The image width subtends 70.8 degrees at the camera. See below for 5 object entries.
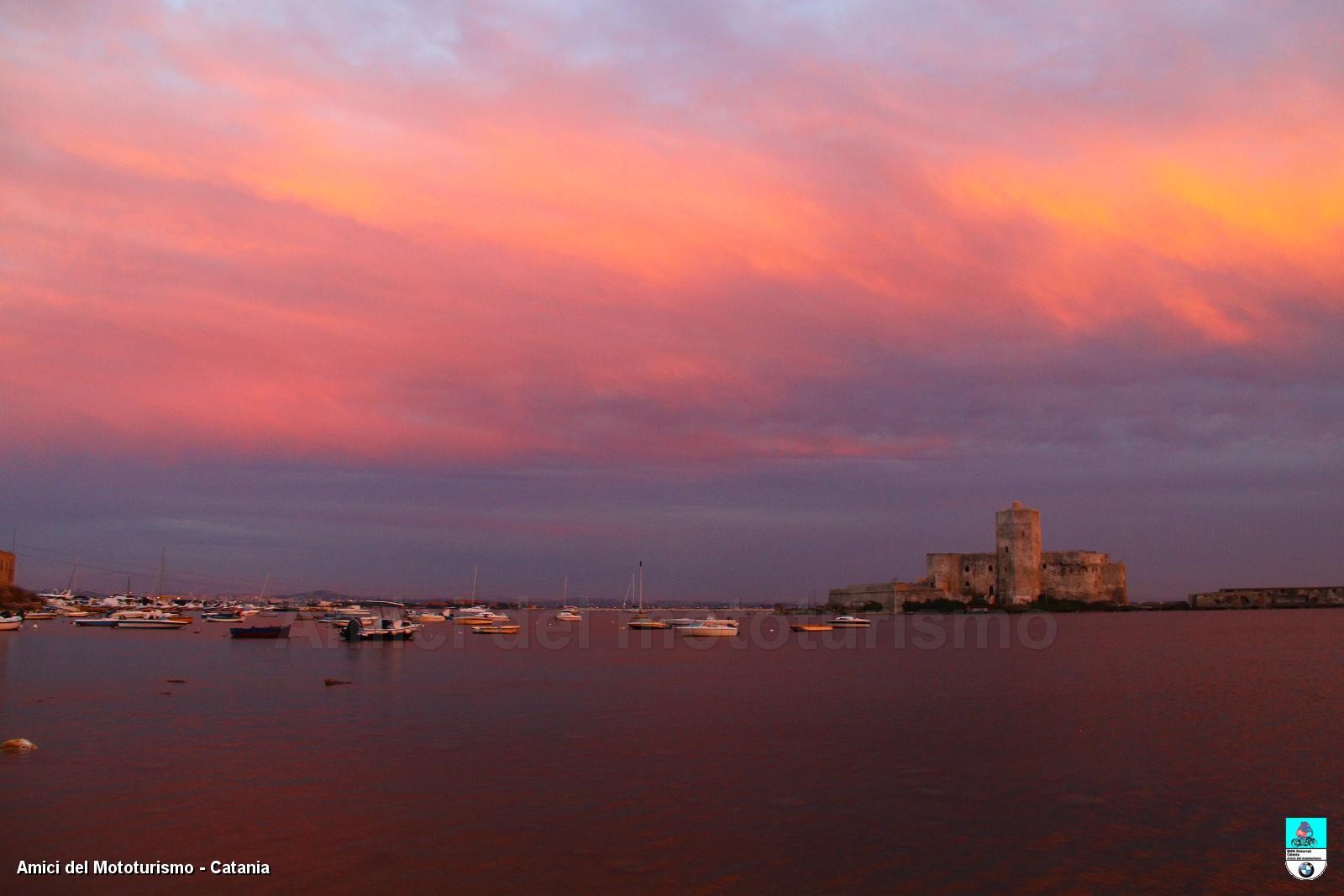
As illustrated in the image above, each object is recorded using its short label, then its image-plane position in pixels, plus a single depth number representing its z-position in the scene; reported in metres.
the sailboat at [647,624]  69.62
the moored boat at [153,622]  64.94
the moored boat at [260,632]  53.19
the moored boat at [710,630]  59.75
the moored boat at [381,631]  49.09
